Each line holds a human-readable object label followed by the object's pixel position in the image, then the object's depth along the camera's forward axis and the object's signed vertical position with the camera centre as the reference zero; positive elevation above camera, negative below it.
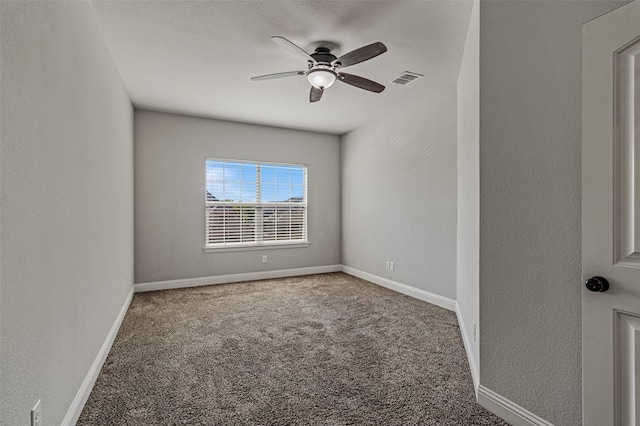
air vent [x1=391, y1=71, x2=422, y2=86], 3.40 +1.43
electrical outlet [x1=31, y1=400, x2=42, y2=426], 1.30 -0.82
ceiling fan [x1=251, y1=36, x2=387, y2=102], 2.43 +1.22
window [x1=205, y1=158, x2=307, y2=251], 5.21 +0.13
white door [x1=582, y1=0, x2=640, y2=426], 1.32 -0.03
